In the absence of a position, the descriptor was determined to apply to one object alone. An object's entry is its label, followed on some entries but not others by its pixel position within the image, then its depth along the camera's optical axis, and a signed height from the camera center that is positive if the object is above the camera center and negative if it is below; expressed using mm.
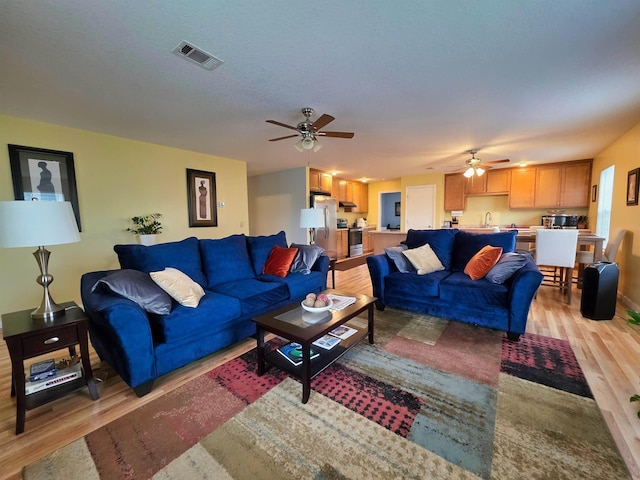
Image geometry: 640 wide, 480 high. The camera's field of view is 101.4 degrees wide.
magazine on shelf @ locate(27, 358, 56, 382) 1643 -948
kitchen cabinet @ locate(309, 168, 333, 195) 6395 +979
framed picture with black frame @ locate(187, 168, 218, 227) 4512 +407
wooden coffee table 1679 -761
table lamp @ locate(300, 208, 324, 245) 3848 +28
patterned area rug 1253 -1179
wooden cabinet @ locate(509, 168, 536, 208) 5801 +682
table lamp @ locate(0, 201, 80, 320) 1483 -30
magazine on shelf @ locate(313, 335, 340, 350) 2059 -987
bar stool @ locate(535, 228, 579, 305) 3480 -435
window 4281 +265
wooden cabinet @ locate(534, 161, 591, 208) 5328 +678
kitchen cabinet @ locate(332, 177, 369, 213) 7365 +810
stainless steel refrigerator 6441 -168
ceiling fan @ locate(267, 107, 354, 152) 2816 +970
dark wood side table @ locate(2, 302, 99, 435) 1471 -716
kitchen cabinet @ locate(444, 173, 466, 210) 6520 +685
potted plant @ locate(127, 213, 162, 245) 3790 -94
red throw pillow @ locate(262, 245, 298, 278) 3135 -504
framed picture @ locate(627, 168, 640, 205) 3160 +374
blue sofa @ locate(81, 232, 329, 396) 1729 -699
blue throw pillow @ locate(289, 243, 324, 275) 3305 -509
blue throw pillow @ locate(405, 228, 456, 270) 3497 -311
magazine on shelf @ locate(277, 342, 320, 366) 1898 -1003
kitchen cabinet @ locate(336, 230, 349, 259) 7261 -657
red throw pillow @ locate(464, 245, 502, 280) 2900 -491
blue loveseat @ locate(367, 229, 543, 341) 2482 -732
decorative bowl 2043 -695
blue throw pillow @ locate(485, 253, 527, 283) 2660 -513
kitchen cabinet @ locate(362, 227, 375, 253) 8242 -685
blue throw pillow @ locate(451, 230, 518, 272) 3197 -322
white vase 3773 -250
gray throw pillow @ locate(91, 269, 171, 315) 1851 -492
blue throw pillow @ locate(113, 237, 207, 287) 2371 -343
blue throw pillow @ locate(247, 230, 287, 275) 3270 -364
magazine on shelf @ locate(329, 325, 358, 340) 2258 -998
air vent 1774 +1177
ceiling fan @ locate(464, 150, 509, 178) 4613 +965
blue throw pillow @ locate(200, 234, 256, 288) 2852 -451
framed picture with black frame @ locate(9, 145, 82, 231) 2951 +569
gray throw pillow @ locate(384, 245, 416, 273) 3345 -538
